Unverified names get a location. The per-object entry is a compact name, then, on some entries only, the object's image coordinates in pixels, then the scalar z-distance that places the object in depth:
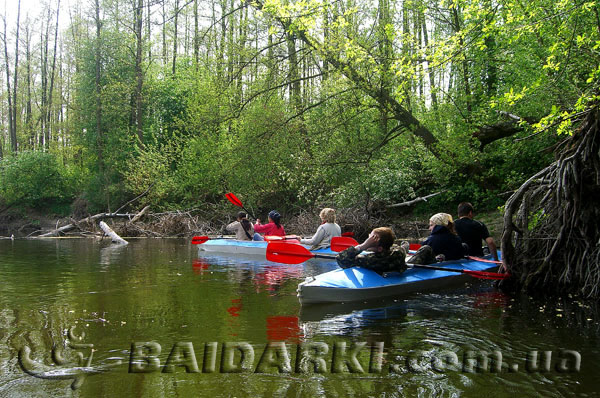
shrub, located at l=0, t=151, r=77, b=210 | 27.30
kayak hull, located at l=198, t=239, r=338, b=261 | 12.89
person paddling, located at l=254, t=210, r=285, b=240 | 12.93
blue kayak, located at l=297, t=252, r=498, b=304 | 6.71
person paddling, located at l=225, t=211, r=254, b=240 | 13.62
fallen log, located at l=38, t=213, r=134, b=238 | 20.81
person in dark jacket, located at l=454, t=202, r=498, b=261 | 8.77
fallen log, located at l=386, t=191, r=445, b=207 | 16.46
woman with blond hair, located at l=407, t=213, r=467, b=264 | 8.23
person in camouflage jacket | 7.14
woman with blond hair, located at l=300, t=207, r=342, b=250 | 10.51
